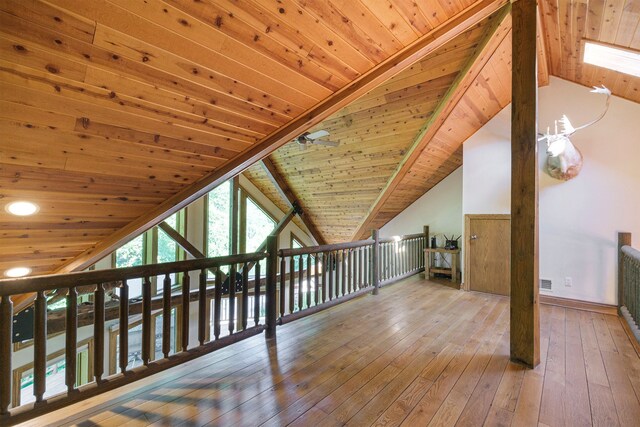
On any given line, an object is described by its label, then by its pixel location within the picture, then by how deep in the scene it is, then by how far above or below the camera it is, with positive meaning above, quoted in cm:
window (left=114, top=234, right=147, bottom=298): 557 -82
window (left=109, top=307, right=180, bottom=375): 525 -259
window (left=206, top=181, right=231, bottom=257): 678 -15
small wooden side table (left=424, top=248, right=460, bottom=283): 511 -95
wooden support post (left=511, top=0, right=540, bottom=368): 225 +18
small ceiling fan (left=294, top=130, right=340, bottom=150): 365 +98
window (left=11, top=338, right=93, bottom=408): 458 -269
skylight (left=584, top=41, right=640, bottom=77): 259 +150
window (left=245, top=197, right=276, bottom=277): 737 -29
